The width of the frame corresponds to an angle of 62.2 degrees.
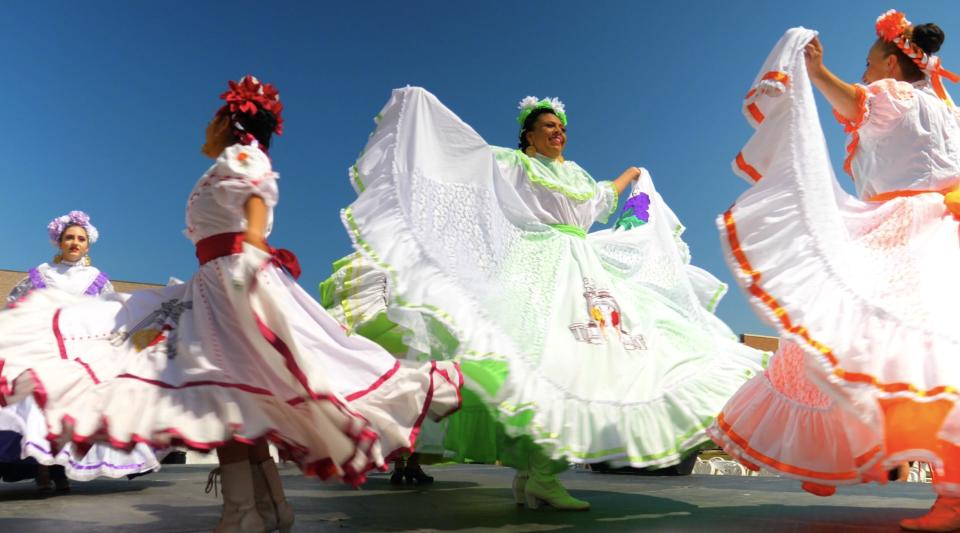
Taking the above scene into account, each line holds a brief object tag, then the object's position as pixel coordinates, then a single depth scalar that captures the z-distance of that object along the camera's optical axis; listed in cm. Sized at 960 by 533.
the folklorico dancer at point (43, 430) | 427
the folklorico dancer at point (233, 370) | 215
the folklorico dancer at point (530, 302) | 295
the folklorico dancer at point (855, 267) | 229
